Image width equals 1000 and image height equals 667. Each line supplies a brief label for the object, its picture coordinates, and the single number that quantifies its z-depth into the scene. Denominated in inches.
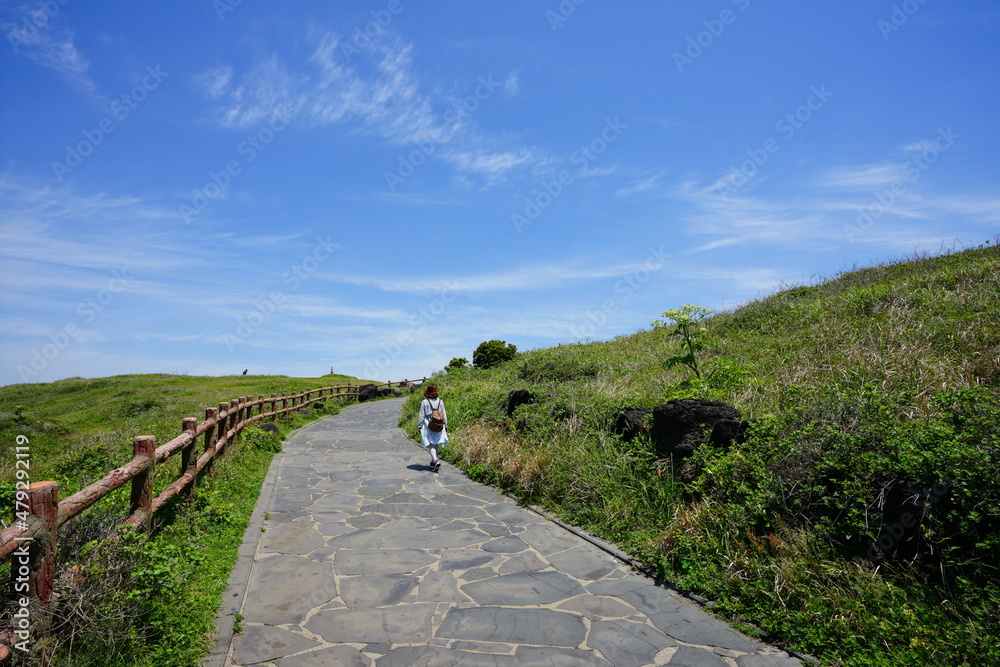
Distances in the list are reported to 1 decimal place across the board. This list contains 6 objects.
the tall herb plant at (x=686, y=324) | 360.5
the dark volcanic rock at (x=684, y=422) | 278.2
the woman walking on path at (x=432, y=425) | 447.8
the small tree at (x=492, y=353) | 1184.8
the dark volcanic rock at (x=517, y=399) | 505.0
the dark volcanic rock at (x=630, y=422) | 331.0
